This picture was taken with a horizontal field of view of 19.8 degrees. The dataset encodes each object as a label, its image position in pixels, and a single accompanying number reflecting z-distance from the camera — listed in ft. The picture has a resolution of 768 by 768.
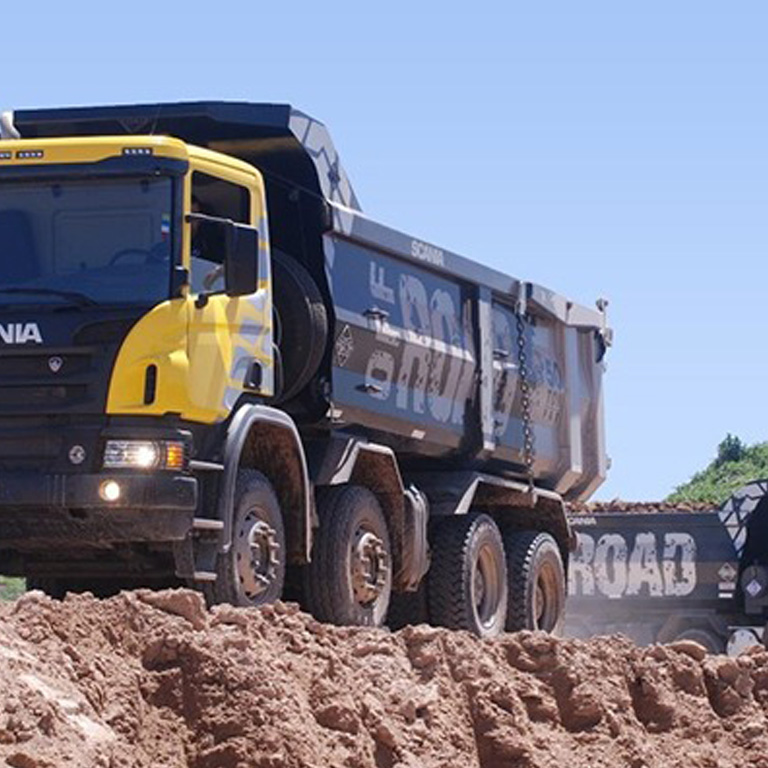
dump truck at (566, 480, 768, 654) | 87.25
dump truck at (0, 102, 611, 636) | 40.63
